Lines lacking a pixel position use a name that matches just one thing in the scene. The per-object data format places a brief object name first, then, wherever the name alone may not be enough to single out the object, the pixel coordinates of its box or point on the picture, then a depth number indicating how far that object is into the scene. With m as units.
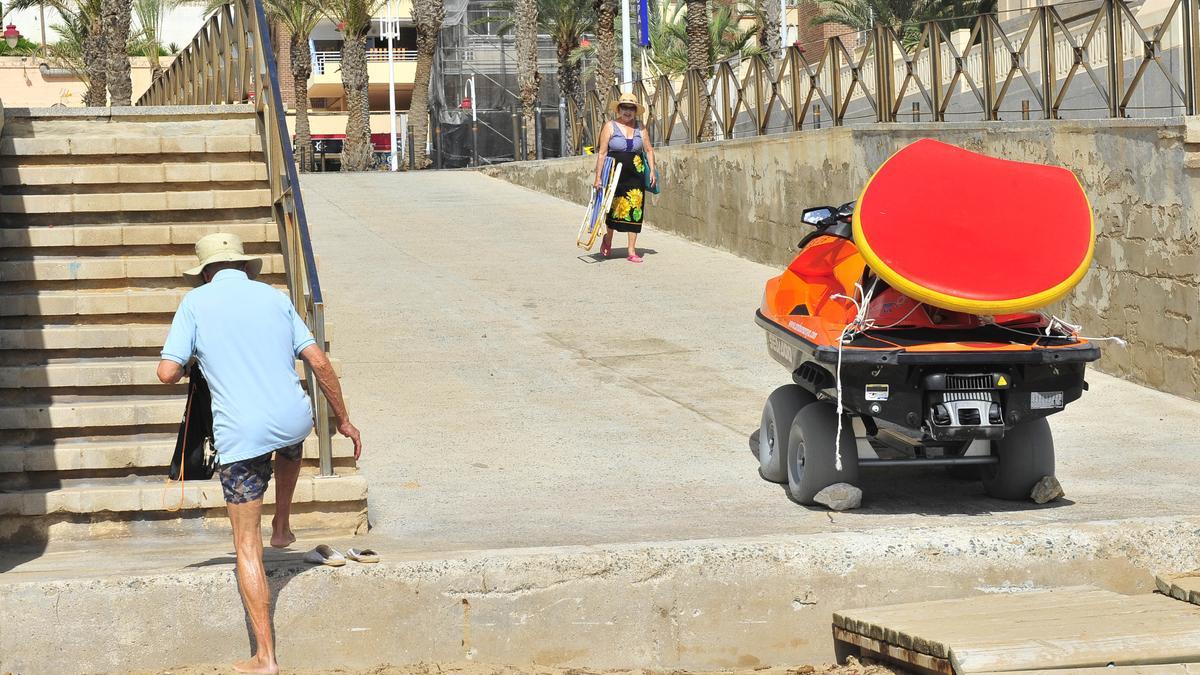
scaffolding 48.44
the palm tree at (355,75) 38.81
